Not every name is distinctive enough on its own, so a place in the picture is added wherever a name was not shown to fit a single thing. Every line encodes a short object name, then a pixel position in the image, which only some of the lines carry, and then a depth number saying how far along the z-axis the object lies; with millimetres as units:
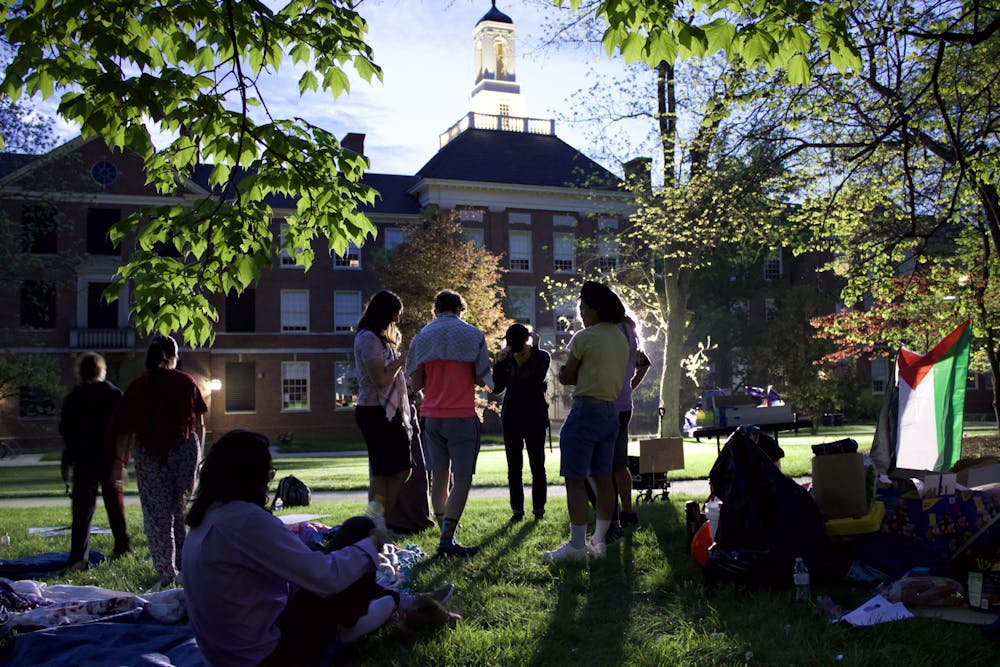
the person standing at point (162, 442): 6004
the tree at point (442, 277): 29172
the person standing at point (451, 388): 6371
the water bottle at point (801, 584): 4801
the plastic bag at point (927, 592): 4617
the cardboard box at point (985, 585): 4477
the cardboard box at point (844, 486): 5664
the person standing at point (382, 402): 6277
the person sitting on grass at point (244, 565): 3338
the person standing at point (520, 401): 7934
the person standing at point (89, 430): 6941
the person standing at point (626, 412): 6941
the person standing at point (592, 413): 5961
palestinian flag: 6766
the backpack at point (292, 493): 10469
